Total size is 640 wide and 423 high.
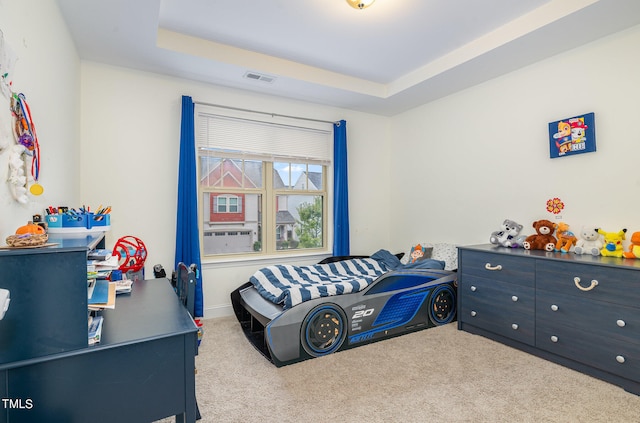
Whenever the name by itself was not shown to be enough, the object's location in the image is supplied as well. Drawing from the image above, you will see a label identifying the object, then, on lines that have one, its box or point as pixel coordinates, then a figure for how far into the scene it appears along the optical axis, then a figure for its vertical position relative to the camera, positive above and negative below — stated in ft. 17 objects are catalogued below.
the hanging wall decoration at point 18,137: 4.03 +1.13
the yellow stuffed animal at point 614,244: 7.77 -0.65
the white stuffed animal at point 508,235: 9.86 -0.54
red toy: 7.97 -1.00
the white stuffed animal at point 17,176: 4.22 +0.57
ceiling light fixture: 7.26 +4.78
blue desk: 3.38 -1.79
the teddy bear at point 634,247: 7.43 -0.70
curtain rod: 11.26 +3.95
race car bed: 7.89 -2.37
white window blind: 11.36 +2.97
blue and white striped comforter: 8.29 -1.86
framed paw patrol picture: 8.56 +2.21
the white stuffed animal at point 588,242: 8.23 -0.63
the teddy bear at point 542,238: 9.13 -0.59
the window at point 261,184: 11.71 +1.33
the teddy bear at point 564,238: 8.69 -0.57
